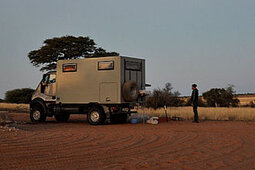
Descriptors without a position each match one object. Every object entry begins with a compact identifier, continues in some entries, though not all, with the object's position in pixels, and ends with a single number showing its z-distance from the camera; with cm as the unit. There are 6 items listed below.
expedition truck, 1483
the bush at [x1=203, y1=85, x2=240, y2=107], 3934
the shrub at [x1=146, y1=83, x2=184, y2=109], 2558
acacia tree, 3403
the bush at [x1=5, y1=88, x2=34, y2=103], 4778
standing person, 1576
